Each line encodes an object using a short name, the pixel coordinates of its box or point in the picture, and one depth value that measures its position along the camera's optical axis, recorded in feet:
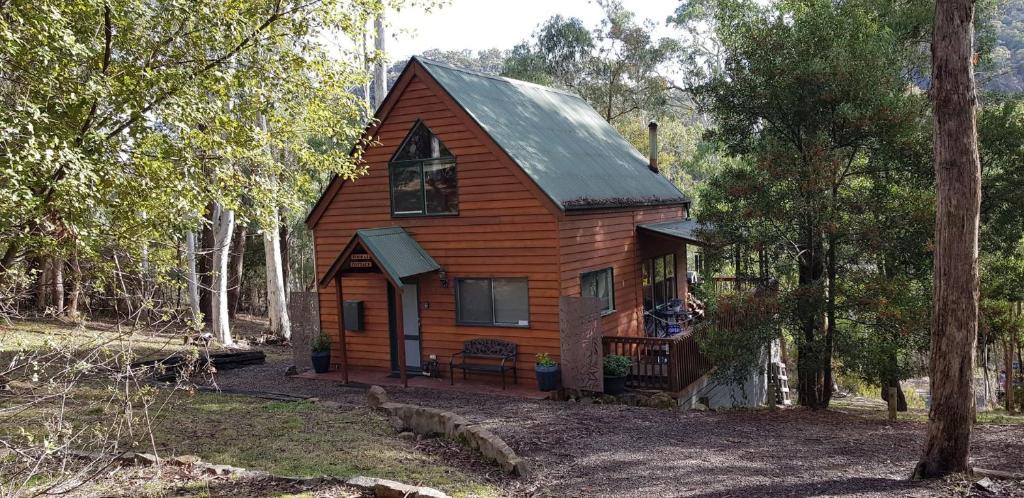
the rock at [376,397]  38.88
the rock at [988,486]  23.36
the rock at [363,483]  21.98
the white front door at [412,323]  49.24
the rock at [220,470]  24.16
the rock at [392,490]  21.24
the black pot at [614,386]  42.86
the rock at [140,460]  25.23
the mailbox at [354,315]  50.85
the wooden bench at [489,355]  44.96
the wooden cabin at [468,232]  44.27
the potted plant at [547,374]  42.78
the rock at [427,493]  21.17
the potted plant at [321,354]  51.57
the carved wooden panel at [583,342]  42.42
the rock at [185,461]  25.08
